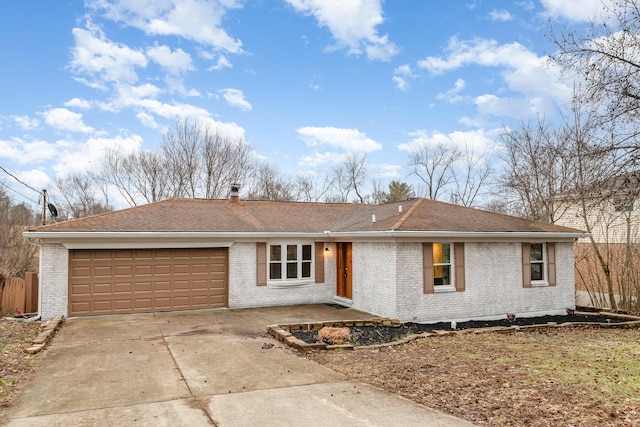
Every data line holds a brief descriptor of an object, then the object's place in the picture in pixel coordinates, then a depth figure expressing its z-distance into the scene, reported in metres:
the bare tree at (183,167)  28.08
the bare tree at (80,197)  30.59
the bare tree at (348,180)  36.31
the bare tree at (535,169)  18.50
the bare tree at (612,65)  7.79
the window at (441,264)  12.24
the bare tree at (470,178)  30.81
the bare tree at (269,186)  31.41
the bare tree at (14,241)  17.48
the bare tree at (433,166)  33.75
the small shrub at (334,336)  9.01
